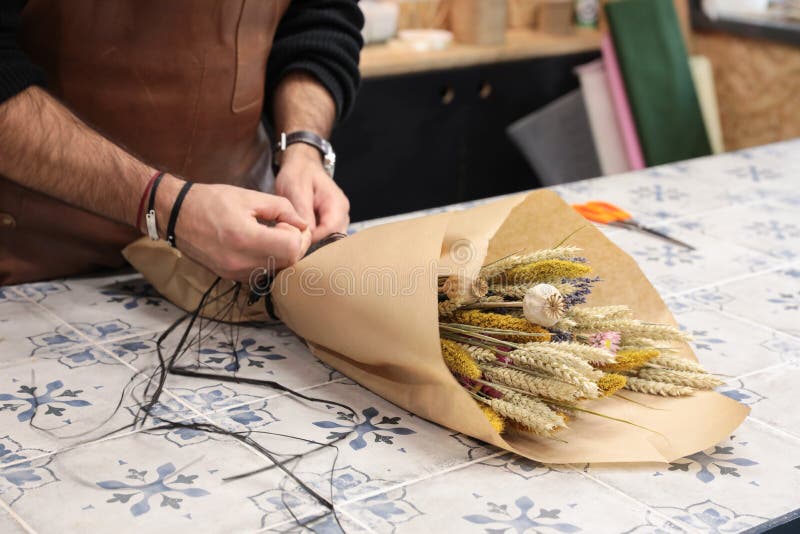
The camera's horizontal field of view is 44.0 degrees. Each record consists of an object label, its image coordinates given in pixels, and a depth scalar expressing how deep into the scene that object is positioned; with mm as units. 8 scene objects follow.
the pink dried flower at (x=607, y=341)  1086
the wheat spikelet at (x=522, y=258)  1095
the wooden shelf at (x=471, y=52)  3100
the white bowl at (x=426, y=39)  3275
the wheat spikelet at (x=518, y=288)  1072
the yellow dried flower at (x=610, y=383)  1036
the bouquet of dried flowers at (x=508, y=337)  1017
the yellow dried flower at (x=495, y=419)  1011
